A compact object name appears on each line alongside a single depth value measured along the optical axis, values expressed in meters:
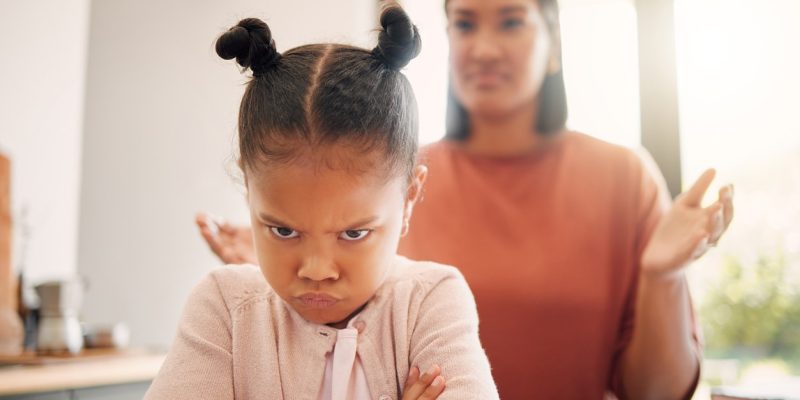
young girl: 0.95
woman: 1.59
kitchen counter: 1.94
